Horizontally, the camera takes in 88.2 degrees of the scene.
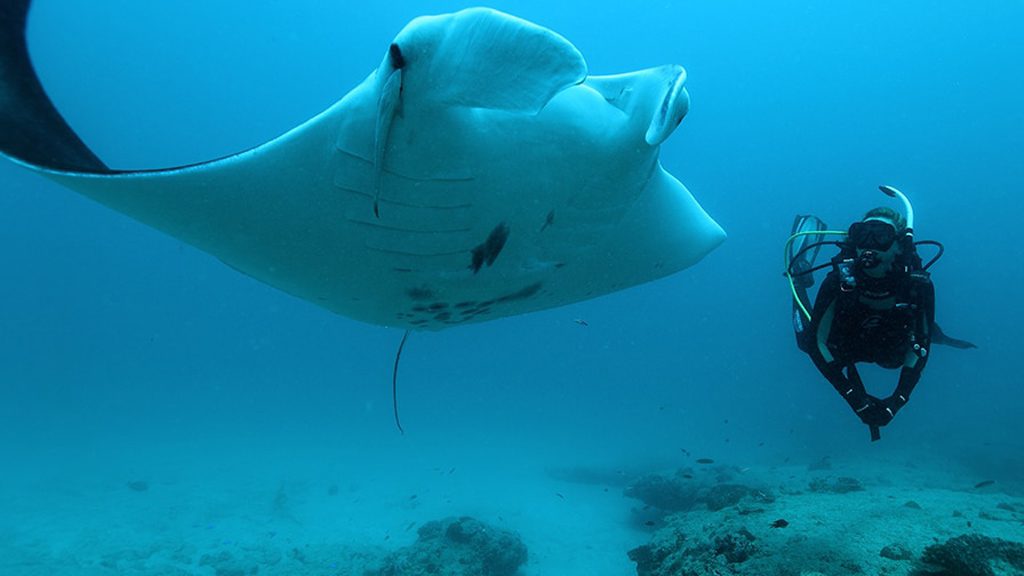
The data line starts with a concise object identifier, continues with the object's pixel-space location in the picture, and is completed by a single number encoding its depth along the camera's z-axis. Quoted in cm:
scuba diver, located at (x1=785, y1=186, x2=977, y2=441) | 372
